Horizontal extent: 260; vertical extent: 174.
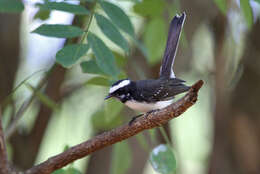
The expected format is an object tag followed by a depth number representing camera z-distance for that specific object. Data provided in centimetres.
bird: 611
